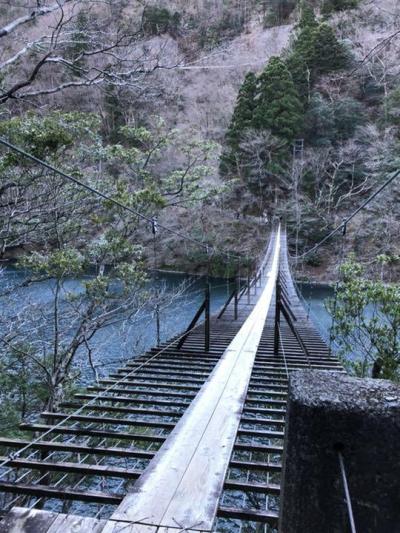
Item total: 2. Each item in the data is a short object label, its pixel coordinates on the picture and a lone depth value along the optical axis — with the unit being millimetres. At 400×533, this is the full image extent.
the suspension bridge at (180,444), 958
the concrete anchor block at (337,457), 579
